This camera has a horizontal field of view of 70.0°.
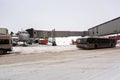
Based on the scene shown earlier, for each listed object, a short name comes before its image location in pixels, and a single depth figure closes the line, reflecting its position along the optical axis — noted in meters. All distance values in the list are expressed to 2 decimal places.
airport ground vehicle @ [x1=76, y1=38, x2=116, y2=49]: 15.76
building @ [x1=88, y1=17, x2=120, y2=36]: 27.42
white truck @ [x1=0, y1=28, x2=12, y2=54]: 12.77
